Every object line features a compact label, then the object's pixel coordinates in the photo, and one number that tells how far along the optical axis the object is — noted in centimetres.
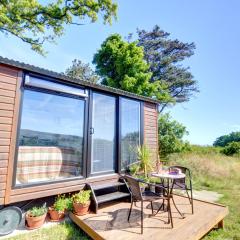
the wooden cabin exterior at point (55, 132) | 338
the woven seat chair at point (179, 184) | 398
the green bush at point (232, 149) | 1700
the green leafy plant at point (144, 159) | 556
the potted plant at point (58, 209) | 372
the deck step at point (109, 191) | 402
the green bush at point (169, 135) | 1184
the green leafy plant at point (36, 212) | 345
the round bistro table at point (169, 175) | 349
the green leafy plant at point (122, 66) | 1318
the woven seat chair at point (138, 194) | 310
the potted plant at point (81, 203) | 373
